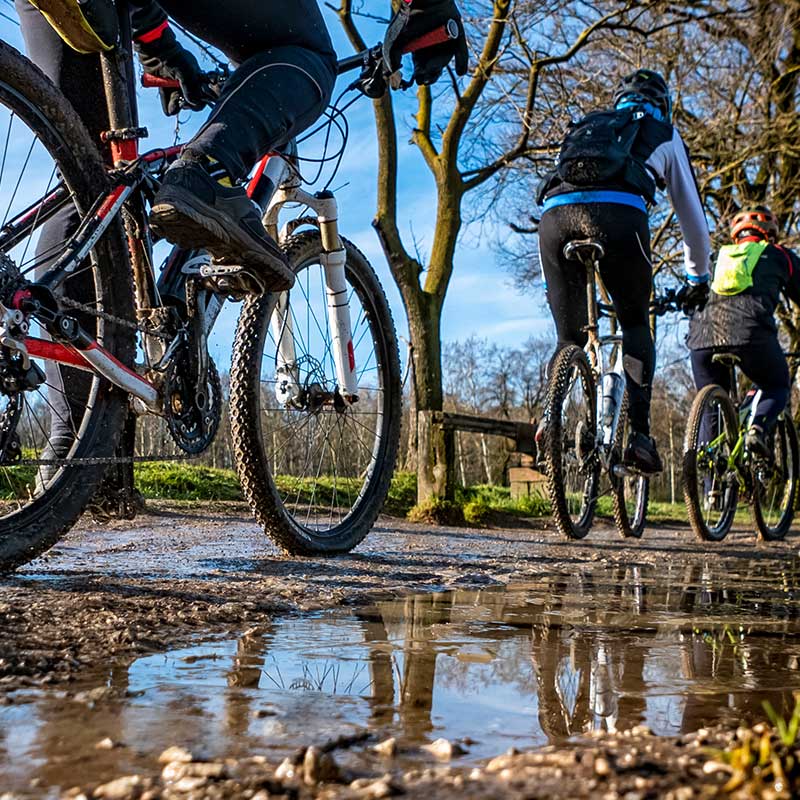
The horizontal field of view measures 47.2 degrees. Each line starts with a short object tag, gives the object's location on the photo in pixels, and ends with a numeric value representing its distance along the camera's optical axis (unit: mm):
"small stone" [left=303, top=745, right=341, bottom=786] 867
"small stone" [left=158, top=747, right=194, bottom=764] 896
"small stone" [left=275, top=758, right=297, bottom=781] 871
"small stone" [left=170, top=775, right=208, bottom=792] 834
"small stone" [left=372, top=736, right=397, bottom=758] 956
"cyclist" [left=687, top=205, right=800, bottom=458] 6355
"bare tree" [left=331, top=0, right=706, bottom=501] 8781
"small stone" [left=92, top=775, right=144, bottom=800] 820
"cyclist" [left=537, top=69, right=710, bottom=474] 4418
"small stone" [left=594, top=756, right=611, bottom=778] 866
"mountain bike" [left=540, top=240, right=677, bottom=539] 4598
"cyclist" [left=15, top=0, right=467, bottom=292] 2061
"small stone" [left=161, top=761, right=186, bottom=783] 859
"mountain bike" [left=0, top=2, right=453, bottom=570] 2180
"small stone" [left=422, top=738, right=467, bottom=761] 953
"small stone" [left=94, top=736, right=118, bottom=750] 949
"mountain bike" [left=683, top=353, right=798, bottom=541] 6020
